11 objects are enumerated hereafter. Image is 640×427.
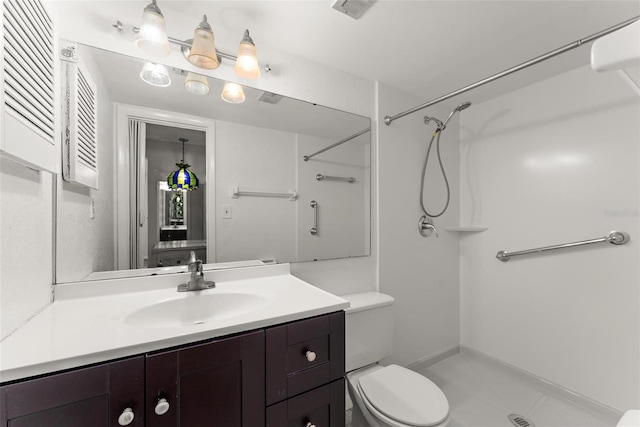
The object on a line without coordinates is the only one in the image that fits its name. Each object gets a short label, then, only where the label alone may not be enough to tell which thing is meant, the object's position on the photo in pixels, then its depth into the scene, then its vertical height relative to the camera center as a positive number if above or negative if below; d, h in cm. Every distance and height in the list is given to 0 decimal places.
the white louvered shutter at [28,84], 61 +35
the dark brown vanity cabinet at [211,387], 57 -44
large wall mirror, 110 +18
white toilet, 109 -82
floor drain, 154 -122
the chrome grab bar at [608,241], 156 -16
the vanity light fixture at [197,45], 100 +71
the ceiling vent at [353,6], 117 +95
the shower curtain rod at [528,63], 101 +68
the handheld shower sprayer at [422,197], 199 +14
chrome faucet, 112 -28
